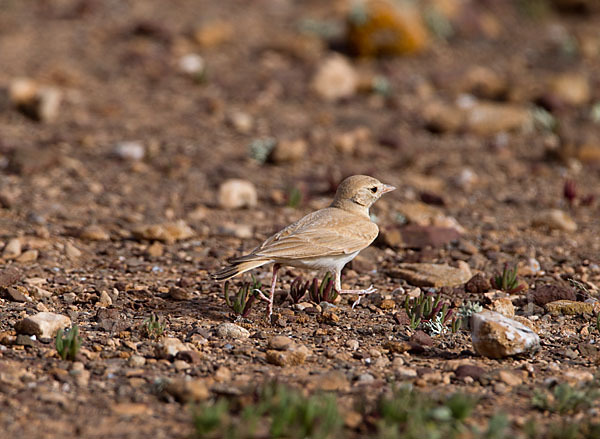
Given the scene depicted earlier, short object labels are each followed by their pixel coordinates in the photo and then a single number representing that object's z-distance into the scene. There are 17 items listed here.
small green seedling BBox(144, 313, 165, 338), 11.52
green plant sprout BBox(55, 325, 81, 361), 10.51
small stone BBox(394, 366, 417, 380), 10.58
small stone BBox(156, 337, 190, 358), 10.95
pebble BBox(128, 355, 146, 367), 10.71
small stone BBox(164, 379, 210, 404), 9.60
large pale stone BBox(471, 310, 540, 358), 10.98
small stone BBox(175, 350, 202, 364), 10.81
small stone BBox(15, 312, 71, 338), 11.29
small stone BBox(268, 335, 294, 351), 11.31
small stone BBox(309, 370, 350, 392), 10.13
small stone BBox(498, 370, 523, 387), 10.45
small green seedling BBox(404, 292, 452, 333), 12.27
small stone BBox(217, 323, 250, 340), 11.86
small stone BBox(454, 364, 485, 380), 10.54
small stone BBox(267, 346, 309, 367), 10.87
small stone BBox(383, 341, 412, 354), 11.59
